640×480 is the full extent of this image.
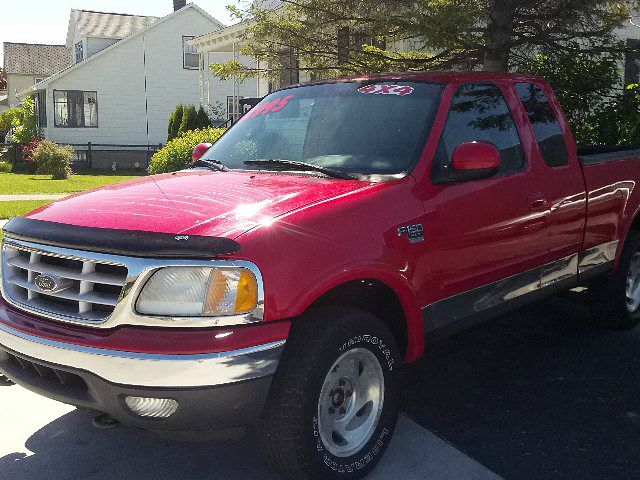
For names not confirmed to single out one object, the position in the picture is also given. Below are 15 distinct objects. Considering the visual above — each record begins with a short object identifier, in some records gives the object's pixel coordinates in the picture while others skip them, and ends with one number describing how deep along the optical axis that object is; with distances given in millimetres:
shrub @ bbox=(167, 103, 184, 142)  26906
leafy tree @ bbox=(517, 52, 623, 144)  9844
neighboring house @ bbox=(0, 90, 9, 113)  70694
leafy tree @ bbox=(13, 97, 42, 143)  34344
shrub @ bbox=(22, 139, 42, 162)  26880
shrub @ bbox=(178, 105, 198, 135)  24125
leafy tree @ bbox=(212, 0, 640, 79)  8766
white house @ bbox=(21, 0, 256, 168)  34000
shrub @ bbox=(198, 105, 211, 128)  24125
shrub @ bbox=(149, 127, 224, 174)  16375
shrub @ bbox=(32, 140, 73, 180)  24469
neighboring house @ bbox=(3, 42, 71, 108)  52781
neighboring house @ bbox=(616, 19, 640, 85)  14874
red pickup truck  2898
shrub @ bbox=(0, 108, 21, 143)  39688
